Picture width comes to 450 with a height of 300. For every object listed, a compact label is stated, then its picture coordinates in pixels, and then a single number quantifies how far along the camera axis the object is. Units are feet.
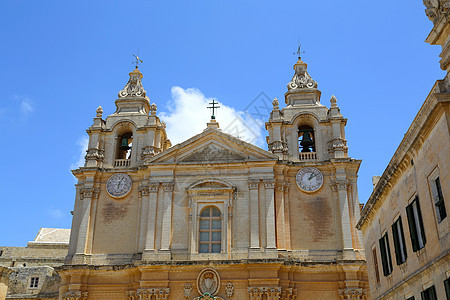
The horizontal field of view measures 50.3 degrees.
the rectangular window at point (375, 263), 62.85
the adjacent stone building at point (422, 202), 39.73
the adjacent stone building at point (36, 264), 108.47
